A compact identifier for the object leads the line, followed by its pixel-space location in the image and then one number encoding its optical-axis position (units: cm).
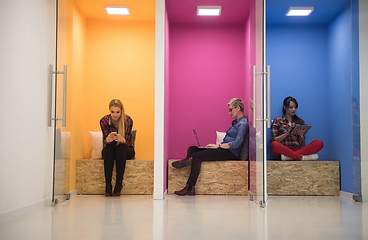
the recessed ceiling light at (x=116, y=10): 632
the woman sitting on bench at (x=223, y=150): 584
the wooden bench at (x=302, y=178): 600
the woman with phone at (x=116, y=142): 571
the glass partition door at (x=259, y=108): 490
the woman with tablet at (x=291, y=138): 625
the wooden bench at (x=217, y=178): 596
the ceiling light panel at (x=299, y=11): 627
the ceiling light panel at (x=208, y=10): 631
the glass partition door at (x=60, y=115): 493
